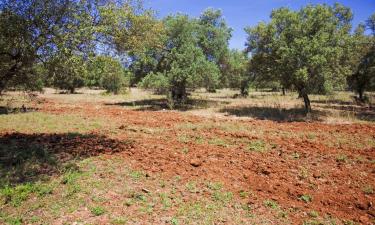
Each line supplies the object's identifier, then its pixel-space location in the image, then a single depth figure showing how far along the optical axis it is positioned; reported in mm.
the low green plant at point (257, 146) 11578
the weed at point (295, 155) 10500
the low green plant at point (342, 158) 10078
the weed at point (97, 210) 6270
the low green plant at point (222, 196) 7082
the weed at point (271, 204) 6797
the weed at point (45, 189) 7127
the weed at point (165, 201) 6746
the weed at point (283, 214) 6383
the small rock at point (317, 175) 8609
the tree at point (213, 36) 31047
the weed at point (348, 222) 6066
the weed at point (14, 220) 5891
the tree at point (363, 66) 27800
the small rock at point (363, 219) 6111
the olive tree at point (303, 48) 19438
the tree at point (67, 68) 9344
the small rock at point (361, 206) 6715
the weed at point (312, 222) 6057
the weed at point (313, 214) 6362
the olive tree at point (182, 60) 26086
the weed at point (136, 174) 8343
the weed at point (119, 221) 5934
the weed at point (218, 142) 12117
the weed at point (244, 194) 7320
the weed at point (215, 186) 7715
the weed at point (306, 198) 7109
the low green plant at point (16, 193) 6734
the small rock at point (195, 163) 9364
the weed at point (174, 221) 6004
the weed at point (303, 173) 8625
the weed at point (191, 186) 7582
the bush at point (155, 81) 25953
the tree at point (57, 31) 9234
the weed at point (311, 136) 13828
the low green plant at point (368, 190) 7554
